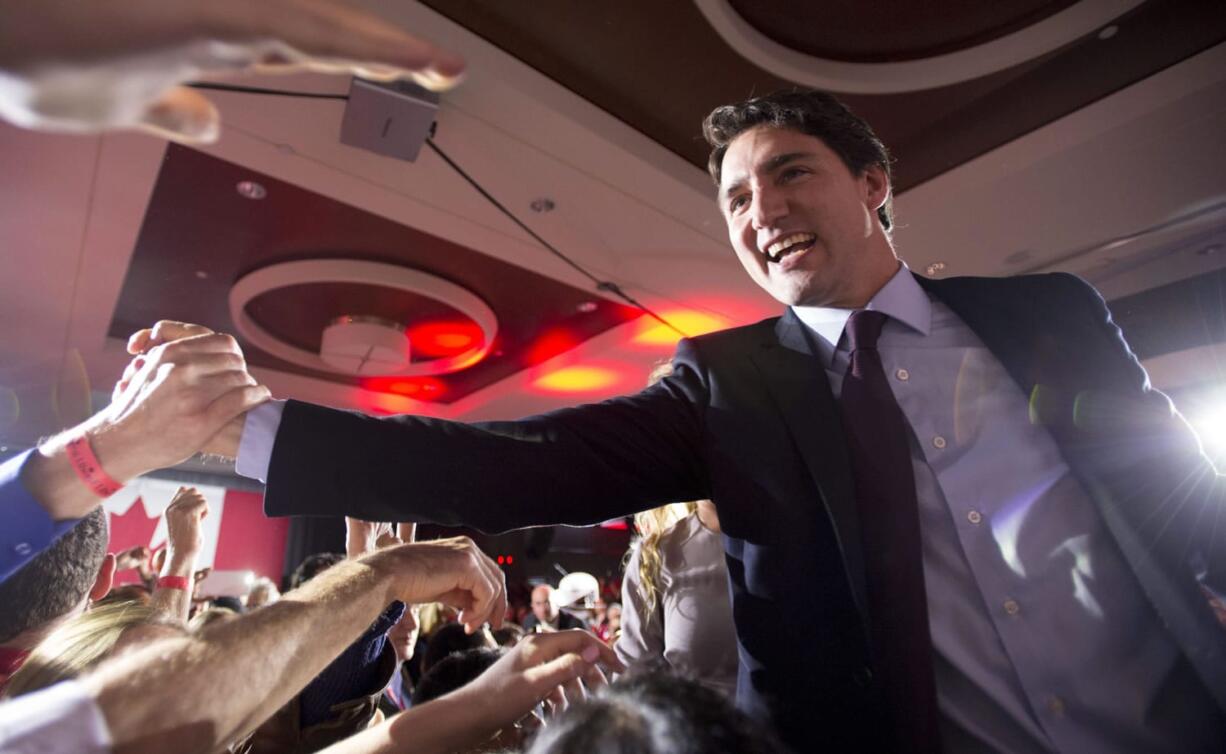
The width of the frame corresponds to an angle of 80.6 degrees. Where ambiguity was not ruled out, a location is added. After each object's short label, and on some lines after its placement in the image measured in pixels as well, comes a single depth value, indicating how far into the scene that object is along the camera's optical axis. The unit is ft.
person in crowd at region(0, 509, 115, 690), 4.78
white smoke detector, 18.97
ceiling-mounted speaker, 10.17
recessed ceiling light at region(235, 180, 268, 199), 13.40
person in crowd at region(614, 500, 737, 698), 6.03
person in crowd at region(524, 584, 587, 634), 22.62
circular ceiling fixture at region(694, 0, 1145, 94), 9.80
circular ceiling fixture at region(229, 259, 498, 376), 16.31
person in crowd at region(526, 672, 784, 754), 1.86
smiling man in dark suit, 2.89
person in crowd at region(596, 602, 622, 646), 22.44
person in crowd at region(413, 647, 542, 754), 5.69
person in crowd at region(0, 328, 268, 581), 2.59
